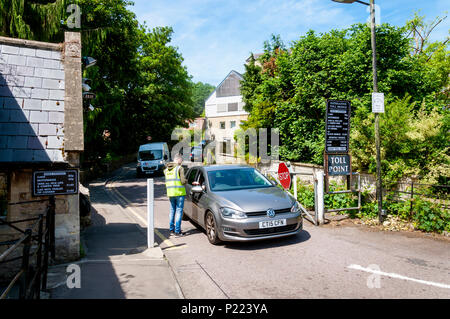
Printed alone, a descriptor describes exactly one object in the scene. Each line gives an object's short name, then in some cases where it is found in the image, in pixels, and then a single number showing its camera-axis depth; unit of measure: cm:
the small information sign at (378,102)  828
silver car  616
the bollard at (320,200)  845
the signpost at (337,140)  875
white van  2425
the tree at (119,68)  1262
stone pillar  584
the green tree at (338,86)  1168
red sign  949
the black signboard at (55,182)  556
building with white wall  4428
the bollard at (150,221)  666
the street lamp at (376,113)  833
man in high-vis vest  768
